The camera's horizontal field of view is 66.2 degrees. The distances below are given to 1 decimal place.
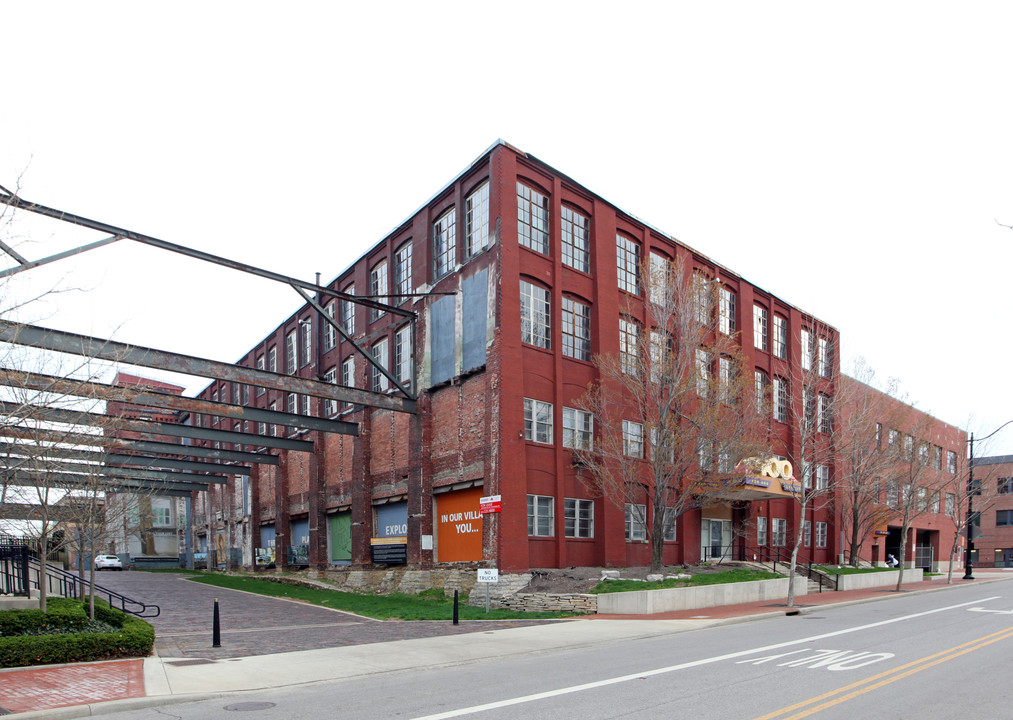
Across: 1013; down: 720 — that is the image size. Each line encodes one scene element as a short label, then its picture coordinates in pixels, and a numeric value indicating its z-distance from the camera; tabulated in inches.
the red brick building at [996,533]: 2955.2
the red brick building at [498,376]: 1089.4
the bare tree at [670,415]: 1023.0
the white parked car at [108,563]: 2402.7
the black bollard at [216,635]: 620.4
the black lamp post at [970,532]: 1635.6
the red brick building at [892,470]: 1483.8
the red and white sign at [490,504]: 936.3
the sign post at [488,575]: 832.9
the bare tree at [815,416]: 1109.1
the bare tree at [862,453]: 1467.8
